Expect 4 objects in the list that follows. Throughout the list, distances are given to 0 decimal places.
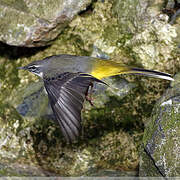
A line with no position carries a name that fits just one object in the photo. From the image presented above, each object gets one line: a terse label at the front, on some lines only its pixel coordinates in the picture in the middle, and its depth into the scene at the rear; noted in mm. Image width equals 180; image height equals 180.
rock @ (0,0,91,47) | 9789
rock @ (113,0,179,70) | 9883
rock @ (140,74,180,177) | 7023
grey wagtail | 6801
